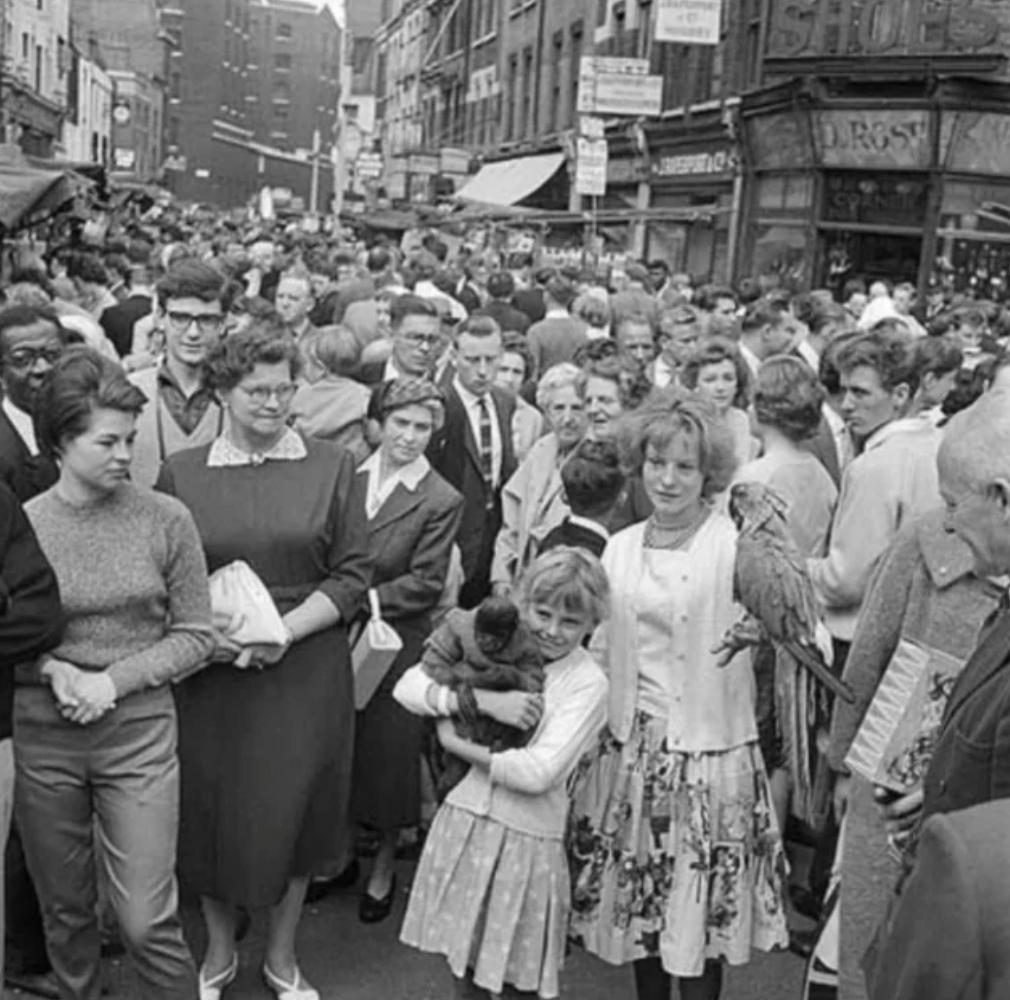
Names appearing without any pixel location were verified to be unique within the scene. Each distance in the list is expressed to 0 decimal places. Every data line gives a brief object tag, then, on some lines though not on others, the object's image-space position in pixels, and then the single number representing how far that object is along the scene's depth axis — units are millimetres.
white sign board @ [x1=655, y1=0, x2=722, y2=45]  19109
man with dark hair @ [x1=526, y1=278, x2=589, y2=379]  10000
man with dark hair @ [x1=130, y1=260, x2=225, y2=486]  5234
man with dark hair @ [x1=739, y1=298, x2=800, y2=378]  8680
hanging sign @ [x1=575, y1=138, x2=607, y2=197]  17562
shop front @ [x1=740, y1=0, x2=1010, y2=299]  20781
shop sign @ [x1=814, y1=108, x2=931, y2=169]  21188
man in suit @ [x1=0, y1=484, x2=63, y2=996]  3721
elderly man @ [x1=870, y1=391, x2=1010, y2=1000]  1699
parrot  4043
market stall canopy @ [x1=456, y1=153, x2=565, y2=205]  34625
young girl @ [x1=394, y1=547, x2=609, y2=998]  4074
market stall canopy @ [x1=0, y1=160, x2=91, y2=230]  13625
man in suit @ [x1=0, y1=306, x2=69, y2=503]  4535
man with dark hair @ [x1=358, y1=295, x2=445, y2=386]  6906
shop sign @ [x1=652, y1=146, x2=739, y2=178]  25422
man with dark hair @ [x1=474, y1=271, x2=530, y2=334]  10438
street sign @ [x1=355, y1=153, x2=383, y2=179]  52625
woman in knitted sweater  3986
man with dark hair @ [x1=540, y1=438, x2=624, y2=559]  4961
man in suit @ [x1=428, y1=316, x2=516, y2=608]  6762
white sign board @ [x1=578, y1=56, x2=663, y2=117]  21609
